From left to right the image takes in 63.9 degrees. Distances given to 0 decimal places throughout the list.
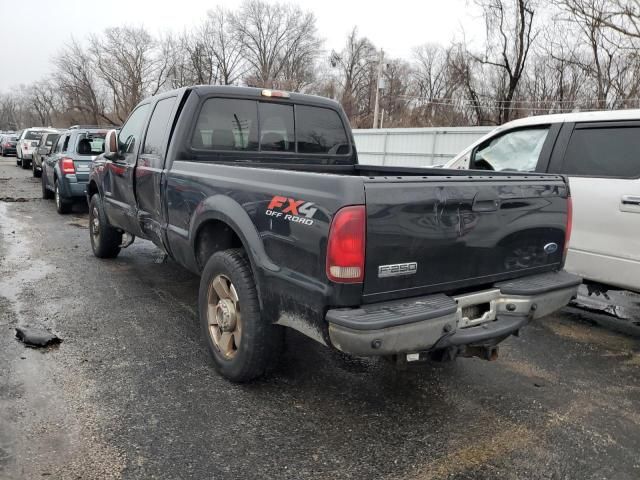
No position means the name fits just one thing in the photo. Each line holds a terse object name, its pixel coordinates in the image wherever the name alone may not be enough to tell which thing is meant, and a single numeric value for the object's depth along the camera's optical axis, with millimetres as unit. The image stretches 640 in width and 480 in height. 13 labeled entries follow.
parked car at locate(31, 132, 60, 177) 16834
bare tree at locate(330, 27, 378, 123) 60094
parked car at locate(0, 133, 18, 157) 34062
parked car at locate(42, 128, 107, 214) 10305
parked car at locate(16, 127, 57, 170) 23344
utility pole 30791
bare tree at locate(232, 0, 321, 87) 60281
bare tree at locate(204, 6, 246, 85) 57531
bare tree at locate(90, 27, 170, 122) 52781
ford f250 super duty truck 2516
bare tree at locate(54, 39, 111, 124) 55312
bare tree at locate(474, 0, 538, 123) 26647
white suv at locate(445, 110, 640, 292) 4113
